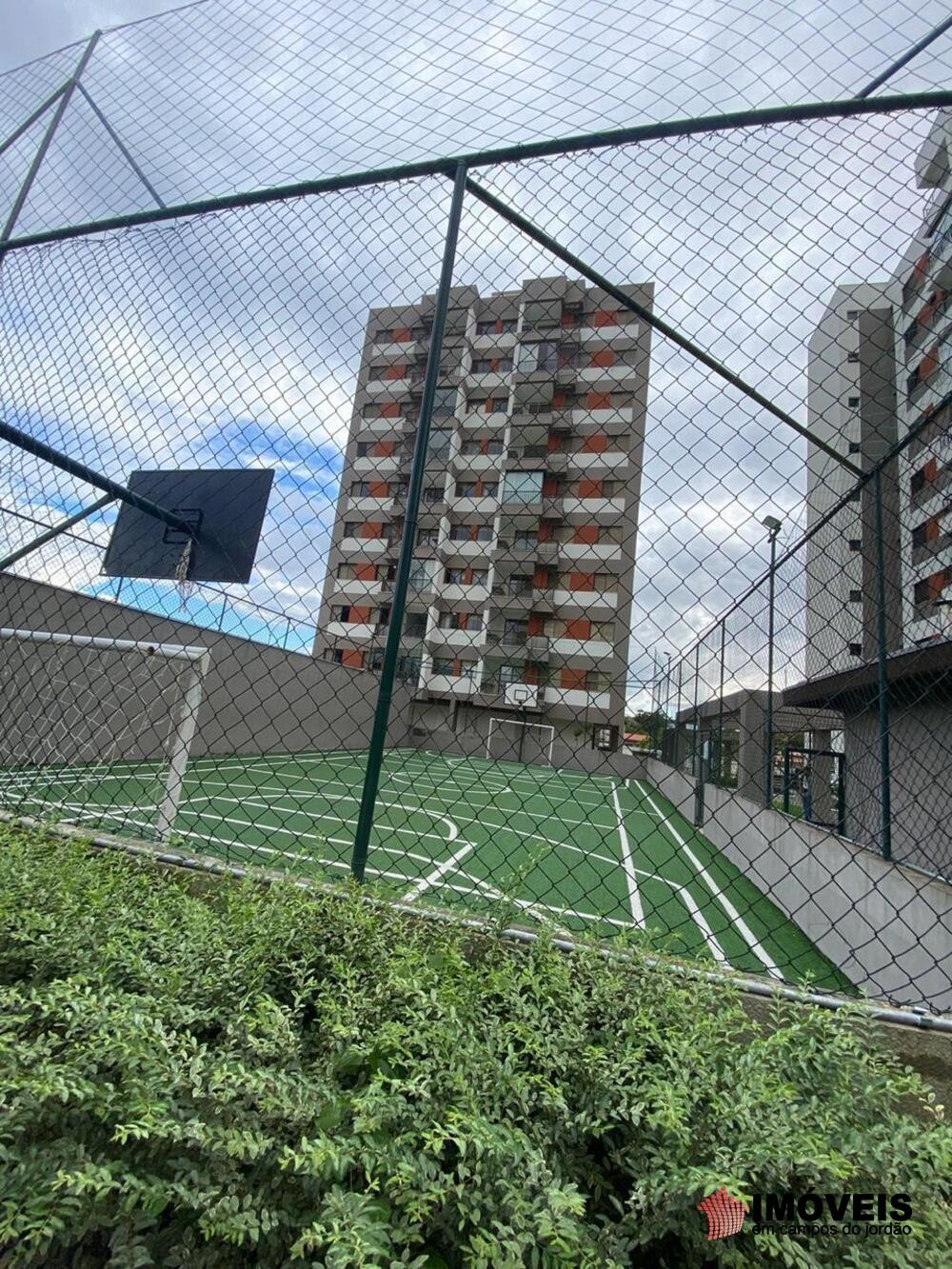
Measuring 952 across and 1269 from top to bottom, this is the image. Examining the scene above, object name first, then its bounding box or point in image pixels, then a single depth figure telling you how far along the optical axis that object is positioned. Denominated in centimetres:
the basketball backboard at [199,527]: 278
